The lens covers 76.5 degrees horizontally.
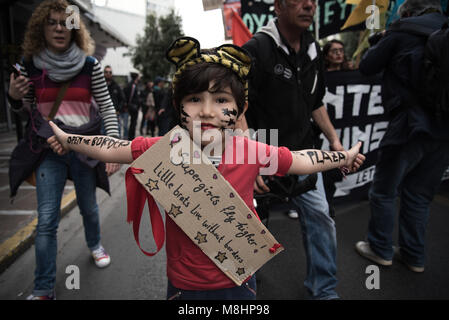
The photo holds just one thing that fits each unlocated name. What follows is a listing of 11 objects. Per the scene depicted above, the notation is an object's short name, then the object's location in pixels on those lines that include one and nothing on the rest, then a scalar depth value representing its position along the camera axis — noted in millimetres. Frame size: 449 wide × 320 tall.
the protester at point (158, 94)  8266
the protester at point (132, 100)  8406
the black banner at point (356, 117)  3377
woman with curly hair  1773
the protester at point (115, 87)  6544
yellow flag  2709
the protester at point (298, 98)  1701
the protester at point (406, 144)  2168
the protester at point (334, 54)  3953
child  1095
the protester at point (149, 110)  9898
